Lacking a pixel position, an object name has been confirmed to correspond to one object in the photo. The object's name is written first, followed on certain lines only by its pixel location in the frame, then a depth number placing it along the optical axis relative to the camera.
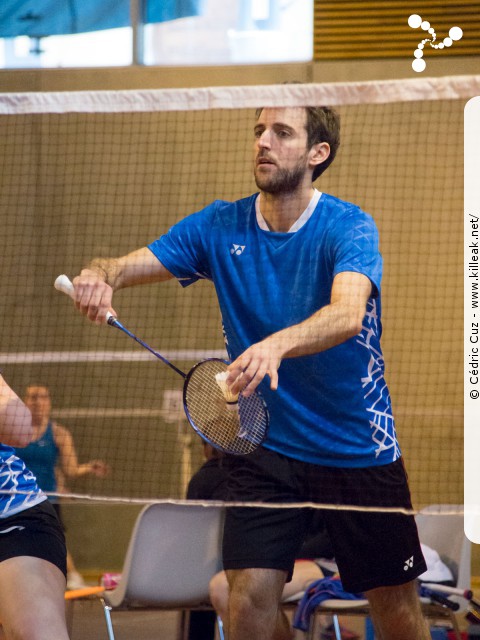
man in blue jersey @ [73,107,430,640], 5.86
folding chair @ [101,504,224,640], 8.14
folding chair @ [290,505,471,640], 8.11
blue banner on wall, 16.61
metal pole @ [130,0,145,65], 16.67
